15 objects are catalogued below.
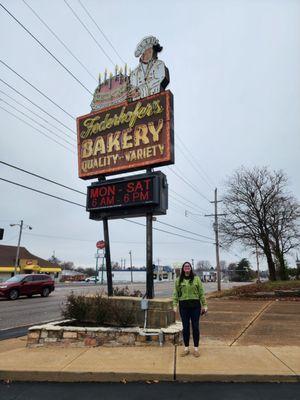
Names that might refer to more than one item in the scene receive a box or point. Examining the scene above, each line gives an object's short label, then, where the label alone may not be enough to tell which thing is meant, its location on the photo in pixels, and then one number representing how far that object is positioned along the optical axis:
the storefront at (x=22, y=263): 53.94
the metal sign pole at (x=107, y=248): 10.88
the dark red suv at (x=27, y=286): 23.33
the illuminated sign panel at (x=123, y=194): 9.94
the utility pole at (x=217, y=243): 35.28
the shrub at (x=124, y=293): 11.06
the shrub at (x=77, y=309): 9.28
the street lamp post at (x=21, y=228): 45.54
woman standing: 7.21
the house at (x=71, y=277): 86.54
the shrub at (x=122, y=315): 8.70
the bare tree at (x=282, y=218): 32.72
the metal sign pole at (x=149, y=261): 9.45
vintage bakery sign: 10.16
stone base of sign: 7.80
